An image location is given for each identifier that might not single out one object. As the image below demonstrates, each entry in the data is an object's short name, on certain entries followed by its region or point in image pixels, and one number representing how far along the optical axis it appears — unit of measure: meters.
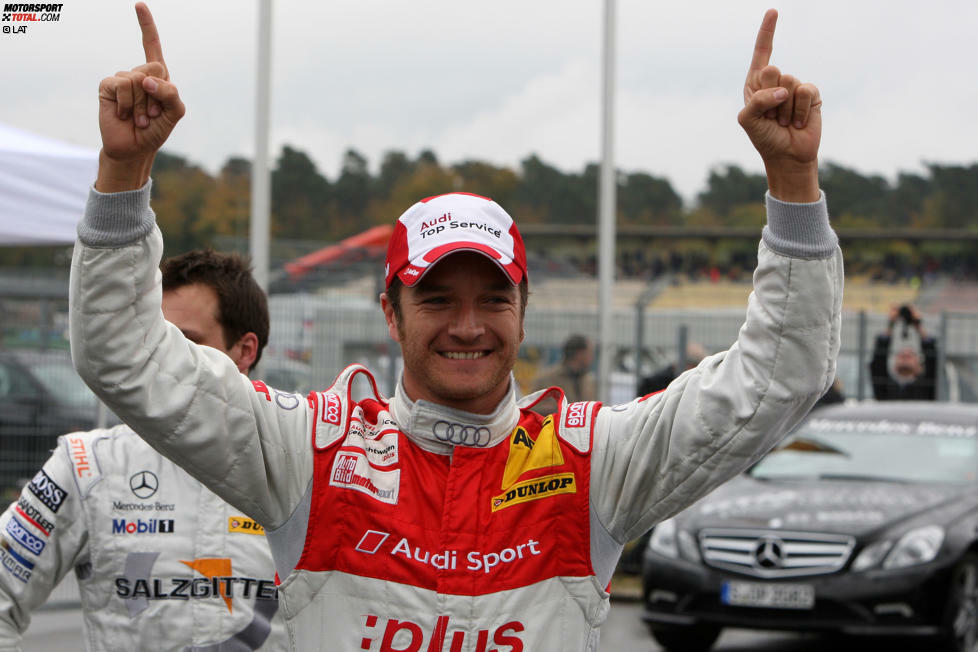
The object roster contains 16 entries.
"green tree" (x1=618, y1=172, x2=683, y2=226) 62.75
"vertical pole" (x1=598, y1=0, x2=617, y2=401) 10.83
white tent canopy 6.71
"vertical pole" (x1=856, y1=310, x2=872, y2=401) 12.04
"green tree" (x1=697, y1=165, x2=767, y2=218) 61.09
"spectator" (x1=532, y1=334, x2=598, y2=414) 10.79
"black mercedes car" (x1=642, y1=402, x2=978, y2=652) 6.93
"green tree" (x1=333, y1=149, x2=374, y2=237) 55.69
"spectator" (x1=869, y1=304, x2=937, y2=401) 11.73
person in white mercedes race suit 2.85
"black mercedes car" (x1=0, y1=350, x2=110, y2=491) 8.60
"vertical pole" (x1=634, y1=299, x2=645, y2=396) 11.46
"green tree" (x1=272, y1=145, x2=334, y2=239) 53.31
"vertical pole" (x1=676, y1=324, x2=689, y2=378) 11.27
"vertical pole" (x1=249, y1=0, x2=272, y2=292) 8.73
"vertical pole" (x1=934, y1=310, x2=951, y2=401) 11.70
